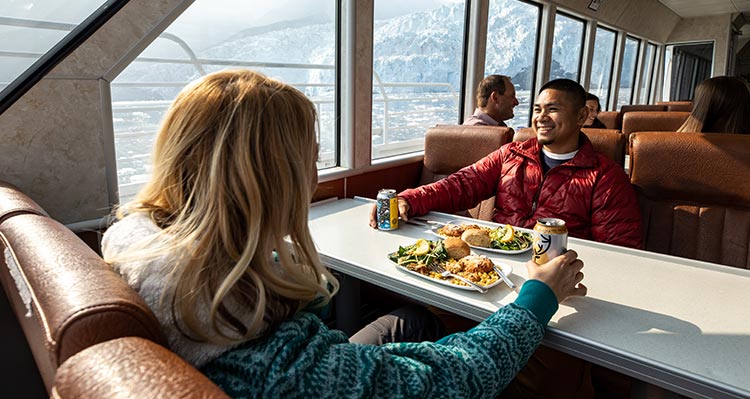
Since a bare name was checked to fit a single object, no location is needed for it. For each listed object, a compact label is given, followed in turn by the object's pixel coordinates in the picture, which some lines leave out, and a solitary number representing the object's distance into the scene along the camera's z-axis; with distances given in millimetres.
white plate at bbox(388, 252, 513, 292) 1236
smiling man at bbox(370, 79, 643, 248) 1871
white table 927
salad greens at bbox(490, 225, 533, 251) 1549
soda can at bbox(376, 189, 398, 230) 1770
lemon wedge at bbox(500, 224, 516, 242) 1563
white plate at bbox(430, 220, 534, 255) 1512
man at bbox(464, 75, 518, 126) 3273
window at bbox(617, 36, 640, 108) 8021
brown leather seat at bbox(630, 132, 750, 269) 1814
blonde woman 666
